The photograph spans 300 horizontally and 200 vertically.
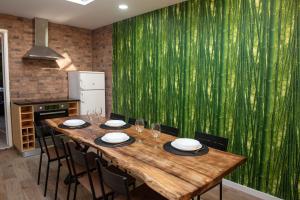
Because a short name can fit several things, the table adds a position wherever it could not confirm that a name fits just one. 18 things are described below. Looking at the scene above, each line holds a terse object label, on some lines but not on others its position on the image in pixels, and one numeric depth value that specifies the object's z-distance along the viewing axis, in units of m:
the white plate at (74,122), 2.47
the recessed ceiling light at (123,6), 3.31
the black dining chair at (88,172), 1.74
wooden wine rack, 3.55
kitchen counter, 3.55
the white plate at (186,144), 1.68
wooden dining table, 1.17
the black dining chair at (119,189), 1.32
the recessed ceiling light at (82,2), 3.16
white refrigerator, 4.23
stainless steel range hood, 3.93
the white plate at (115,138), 1.87
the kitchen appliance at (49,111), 3.70
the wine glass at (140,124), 2.15
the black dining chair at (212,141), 1.97
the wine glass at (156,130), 1.95
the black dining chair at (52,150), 2.27
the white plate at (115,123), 2.45
